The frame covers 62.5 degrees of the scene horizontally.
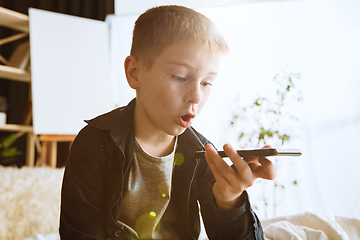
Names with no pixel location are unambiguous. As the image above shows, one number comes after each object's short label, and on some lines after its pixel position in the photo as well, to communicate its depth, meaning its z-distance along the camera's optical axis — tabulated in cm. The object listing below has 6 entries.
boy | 49
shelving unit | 205
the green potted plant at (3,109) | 207
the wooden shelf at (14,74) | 204
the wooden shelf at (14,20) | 203
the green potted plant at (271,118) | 167
